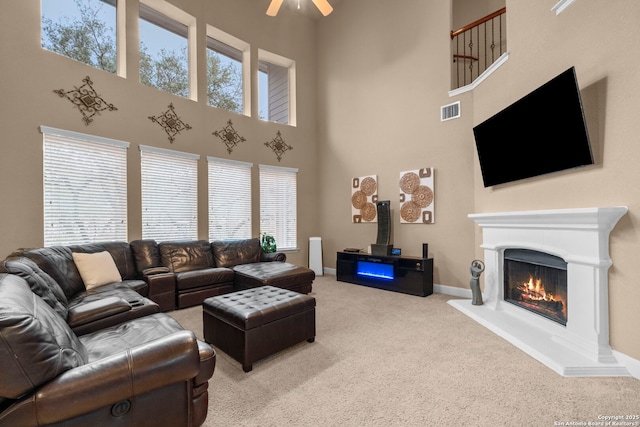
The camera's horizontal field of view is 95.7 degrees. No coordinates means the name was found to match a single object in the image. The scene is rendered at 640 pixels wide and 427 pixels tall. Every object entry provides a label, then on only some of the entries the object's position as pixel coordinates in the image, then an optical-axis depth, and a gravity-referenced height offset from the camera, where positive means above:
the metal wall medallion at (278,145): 6.16 +1.51
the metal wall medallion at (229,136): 5.43 +1.53
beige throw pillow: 3.39 -0.61
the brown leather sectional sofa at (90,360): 1.12 -0.71
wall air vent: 4.53 +1.63
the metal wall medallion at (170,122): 4.71 +1.57
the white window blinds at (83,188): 3.70 +0.42
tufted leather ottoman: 2.41 -0.96
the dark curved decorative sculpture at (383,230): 5.13 -0.28
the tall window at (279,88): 6.42 +2.90
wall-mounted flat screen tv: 2.51 +0.80
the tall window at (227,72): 5.51 +2.86
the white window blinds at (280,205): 6.07 +0.24
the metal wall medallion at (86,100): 3.88 +1.63
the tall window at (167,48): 4.74 +2.91
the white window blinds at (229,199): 5.35 +0.33
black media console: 4.57 -1.00
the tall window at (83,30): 3.88 +2.68
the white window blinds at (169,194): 4.57 +0.39
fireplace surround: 2.31 -0.74
